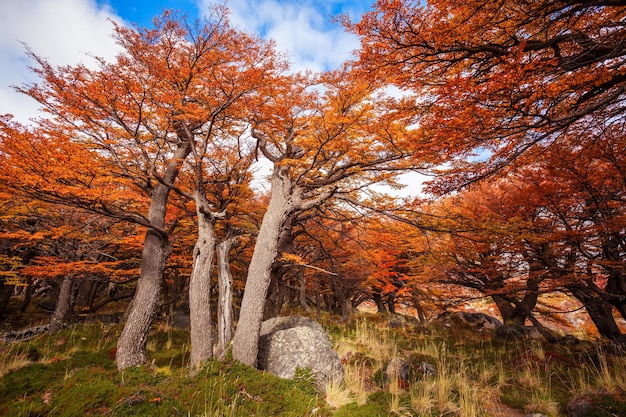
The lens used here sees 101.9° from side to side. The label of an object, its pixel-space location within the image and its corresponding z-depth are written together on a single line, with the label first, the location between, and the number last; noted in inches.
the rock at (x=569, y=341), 328.5
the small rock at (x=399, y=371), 210.6
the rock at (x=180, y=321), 475.9
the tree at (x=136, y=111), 224.7
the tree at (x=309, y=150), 220.4
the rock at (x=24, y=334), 319.6
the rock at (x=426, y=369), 233.3
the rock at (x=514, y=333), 366.0
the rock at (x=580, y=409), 139.0
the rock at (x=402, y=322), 481.4
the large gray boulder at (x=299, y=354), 211.2
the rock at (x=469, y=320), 511.5
